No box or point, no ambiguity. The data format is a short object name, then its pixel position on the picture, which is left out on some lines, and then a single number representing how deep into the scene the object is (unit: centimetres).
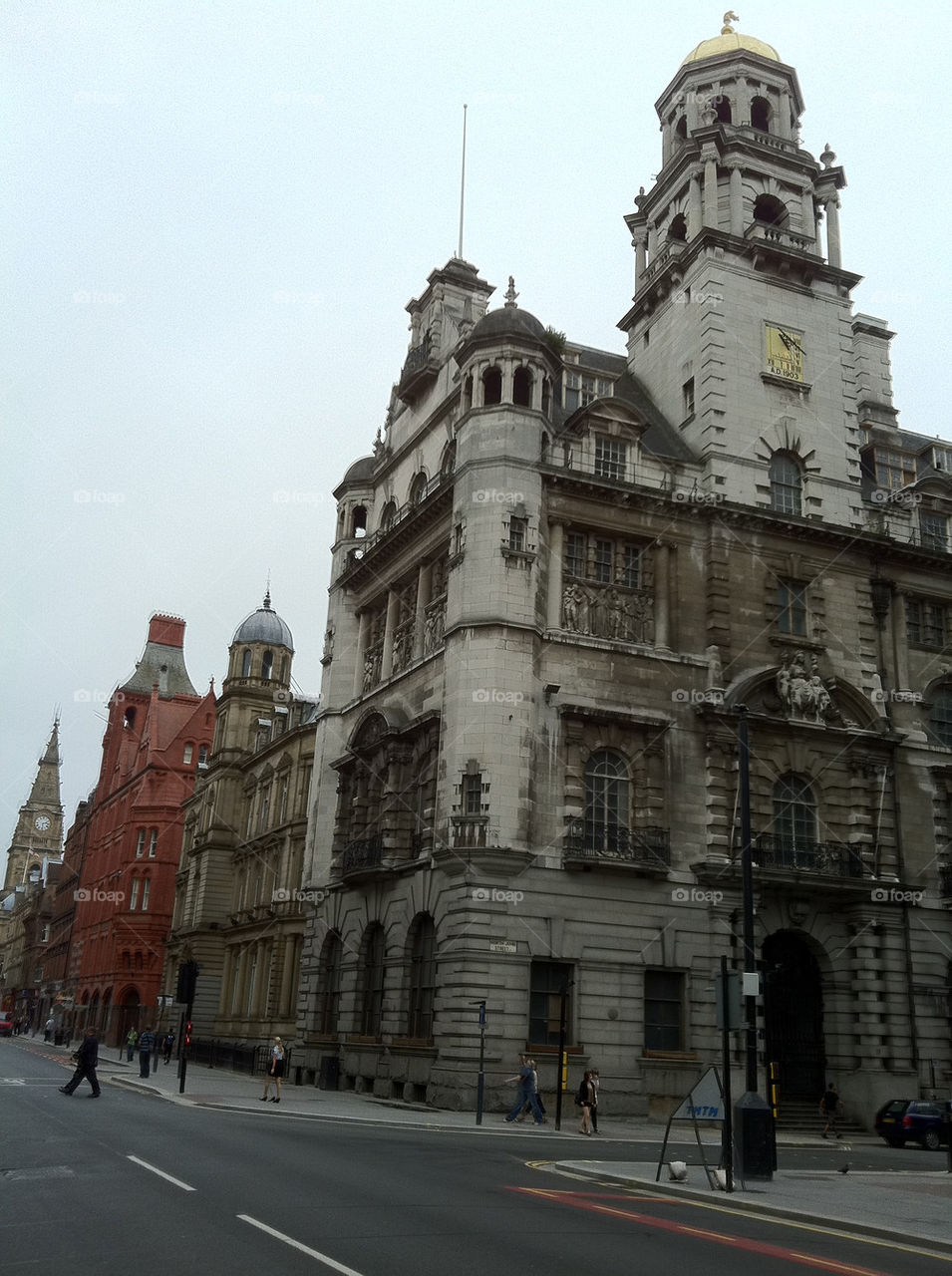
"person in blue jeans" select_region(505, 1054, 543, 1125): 2697
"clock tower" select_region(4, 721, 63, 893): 19462
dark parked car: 2969
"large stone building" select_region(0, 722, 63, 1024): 13175
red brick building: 7538
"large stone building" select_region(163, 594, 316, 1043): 5272
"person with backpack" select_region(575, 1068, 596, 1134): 2538
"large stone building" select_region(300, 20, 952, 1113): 3192
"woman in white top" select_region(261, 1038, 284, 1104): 2826
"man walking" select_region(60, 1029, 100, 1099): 2747
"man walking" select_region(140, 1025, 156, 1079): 3784
